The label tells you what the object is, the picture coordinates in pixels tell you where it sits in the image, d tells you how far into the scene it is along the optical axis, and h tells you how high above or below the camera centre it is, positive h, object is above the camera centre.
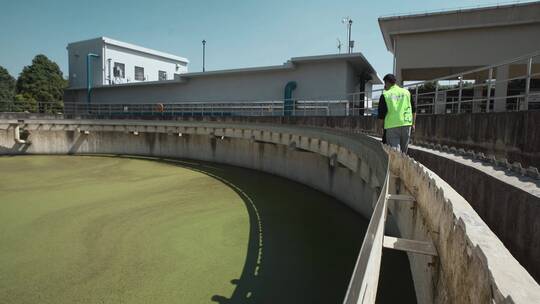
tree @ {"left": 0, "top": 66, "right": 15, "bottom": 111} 54.12 +6.10
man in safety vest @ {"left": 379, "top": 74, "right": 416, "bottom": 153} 5.69 +0.23
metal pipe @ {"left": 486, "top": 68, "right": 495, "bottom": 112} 5.70 +0.75
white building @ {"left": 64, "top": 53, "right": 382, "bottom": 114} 21.17 +2.94
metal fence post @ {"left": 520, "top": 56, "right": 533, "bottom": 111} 4.60 +0.62
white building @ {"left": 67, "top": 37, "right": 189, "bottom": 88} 36.19 +6.49
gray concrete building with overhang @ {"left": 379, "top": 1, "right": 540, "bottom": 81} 15.55 +4.50
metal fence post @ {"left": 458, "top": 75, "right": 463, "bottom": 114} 6.77 +0.87
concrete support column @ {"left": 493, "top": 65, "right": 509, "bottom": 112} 14.99 +2.00
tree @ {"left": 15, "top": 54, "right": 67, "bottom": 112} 45.81 +4.86
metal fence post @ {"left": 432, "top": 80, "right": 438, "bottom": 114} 7.66 +0.63
